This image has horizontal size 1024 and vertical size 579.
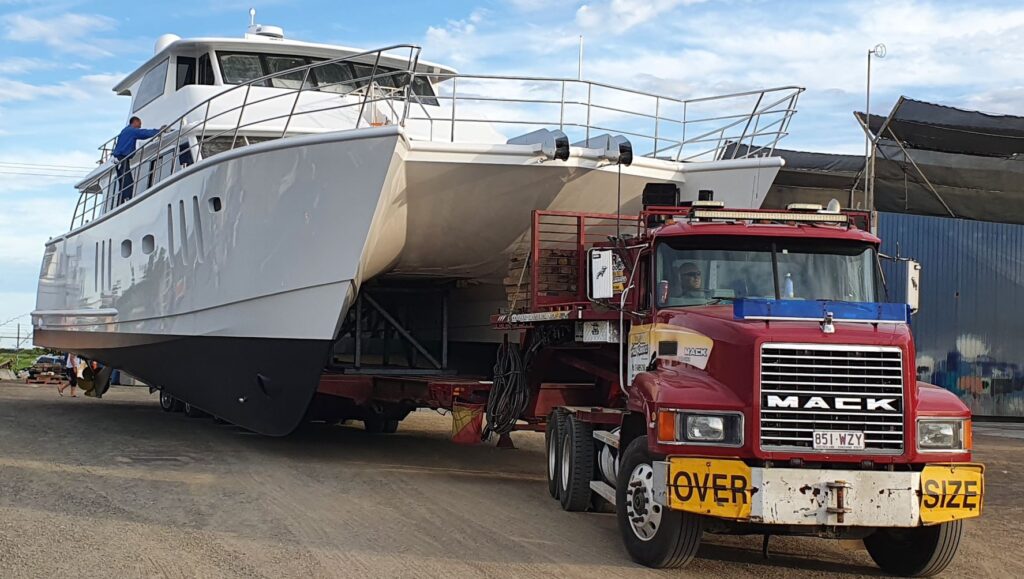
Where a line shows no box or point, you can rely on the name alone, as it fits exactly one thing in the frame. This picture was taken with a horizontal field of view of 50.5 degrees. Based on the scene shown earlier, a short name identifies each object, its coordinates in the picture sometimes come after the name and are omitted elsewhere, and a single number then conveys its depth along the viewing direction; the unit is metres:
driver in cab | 7.67
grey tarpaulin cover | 21.69
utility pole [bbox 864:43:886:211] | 19.19
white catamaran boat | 11.24
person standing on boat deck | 15.59
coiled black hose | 10.73
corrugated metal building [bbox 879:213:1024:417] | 21.42
